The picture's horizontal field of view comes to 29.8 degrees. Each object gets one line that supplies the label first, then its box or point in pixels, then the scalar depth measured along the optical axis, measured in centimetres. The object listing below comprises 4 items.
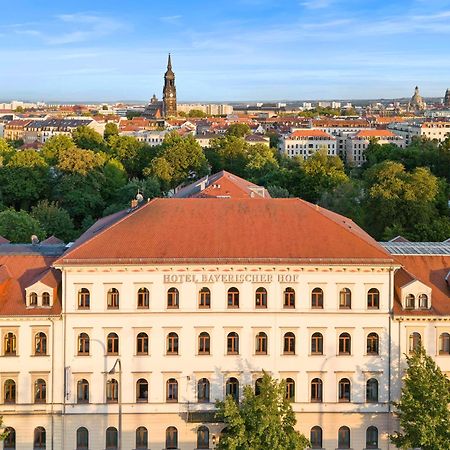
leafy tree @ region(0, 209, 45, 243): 7931
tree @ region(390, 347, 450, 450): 3891
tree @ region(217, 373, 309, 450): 3906
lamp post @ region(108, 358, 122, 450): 4325
